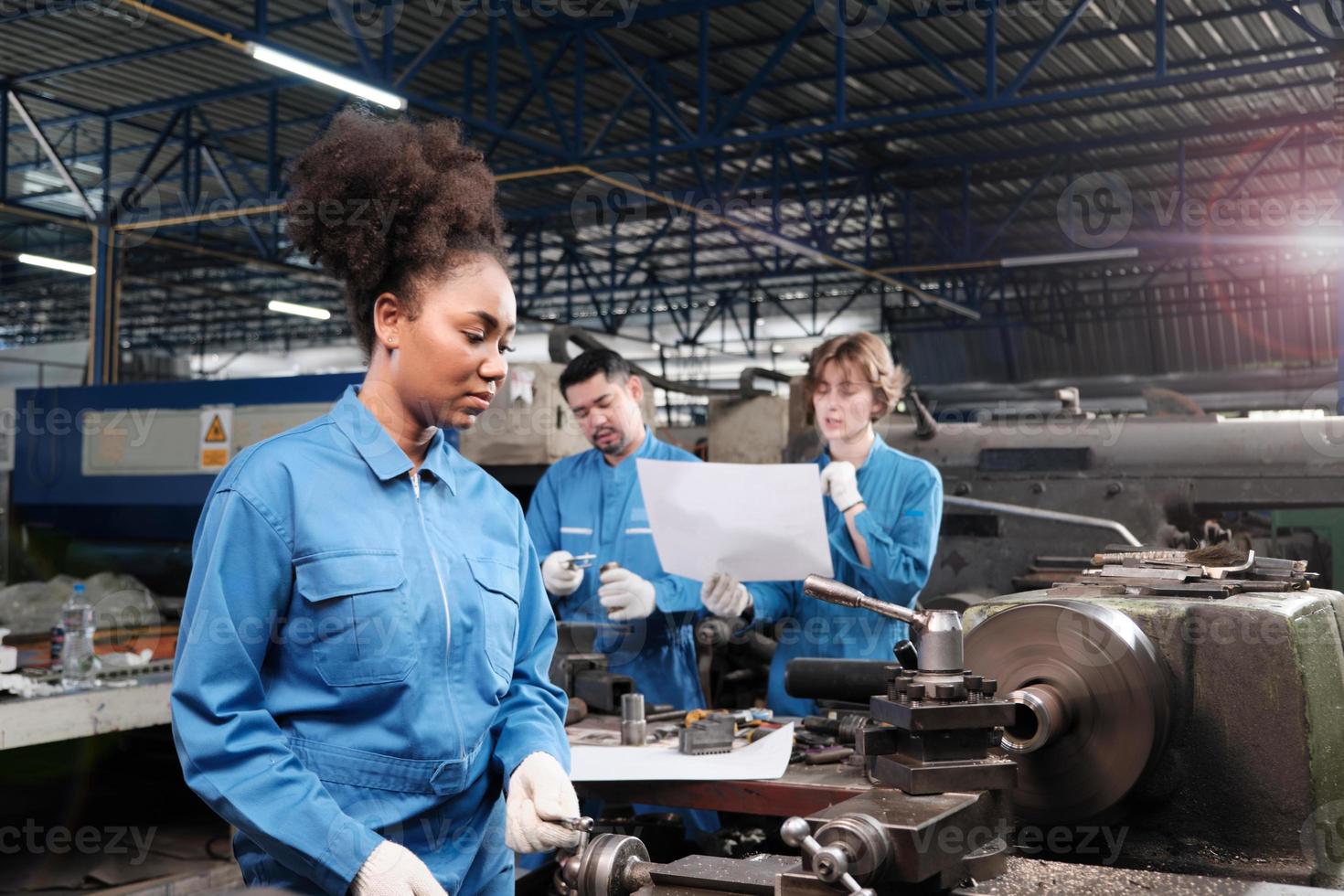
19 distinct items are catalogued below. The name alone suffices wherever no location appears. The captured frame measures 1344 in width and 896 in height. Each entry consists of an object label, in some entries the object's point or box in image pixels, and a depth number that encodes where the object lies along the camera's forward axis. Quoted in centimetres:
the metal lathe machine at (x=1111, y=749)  92
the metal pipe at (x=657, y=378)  369
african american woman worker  96
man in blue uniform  238
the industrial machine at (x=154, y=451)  375
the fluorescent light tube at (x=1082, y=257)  814
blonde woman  212
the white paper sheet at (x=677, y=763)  157
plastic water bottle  262
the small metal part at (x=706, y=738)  170
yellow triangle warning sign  377
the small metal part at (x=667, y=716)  196
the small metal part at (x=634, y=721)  178
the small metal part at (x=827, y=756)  163
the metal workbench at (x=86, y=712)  236
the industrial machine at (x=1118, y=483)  321
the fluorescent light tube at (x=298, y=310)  1079
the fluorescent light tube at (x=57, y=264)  803
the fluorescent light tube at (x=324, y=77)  474
